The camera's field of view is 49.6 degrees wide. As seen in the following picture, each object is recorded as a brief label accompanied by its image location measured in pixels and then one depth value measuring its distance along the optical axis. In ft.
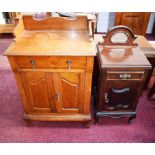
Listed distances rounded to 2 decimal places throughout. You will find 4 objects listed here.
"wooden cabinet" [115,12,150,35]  9.08
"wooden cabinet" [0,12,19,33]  10.00
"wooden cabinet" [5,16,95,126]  3.61
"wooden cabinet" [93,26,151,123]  3.99
